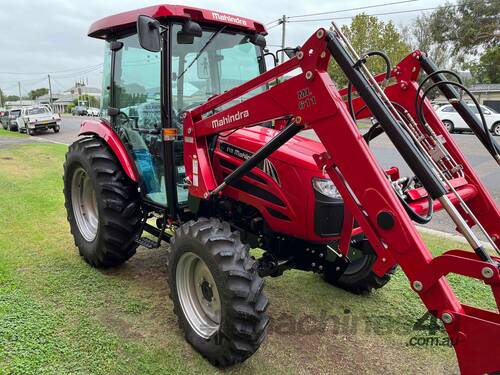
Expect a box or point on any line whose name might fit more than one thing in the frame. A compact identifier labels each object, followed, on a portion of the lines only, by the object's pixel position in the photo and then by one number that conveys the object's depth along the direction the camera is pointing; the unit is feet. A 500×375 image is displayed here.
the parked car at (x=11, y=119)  75.87
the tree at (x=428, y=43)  111.45
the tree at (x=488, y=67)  97.04
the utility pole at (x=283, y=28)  92.55
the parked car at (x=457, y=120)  60.08
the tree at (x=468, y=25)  97.45
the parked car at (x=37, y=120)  70.18
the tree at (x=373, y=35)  98.78
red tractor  6.70
